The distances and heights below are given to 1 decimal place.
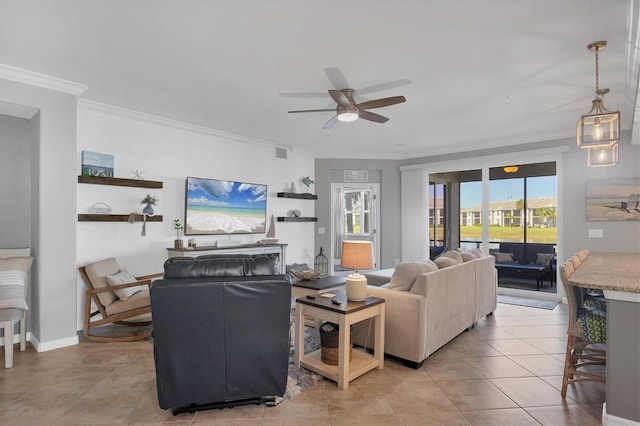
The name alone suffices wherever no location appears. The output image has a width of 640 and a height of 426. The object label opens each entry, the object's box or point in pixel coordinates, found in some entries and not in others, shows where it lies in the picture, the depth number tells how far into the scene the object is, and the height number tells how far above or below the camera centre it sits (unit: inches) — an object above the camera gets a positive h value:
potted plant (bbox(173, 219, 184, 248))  193.6 -9.2
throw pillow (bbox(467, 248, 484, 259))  170.7 -19.2
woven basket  115.2 -43.0
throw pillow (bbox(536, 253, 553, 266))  242.2 -31.3
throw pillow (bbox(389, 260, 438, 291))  127.5 -21.9
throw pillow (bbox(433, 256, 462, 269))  141.3 -19.7
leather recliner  88.2 -30.8
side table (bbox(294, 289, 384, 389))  106.4 -39.3
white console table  189.9 -21.5
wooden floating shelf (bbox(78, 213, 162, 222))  160.4 -1.8
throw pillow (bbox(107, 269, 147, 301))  148.0 -29.3
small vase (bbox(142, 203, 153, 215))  183.8 +2.7
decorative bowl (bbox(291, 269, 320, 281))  163.6 -28.8
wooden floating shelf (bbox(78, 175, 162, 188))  161.9 +16.2
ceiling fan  129.3 +42.8
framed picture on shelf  163.6 +24.1
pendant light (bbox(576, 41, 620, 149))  106.7 +27.4
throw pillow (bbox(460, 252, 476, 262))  162.6 -20.0
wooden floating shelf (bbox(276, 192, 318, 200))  259.9 +14.5
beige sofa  120.3 -36.7
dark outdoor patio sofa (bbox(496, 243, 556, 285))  241.9 -30.2
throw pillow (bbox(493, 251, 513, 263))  262.4 -32.3
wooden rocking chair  143.6 -37.0
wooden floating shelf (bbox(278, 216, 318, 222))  261.0 -3.8
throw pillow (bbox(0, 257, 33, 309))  122.1 -24.4
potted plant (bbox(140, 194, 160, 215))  183.8 +5.9
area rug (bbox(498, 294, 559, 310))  208.4 -55.0
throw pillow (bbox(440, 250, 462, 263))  154.6 -18.4
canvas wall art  195.3 +8.5
